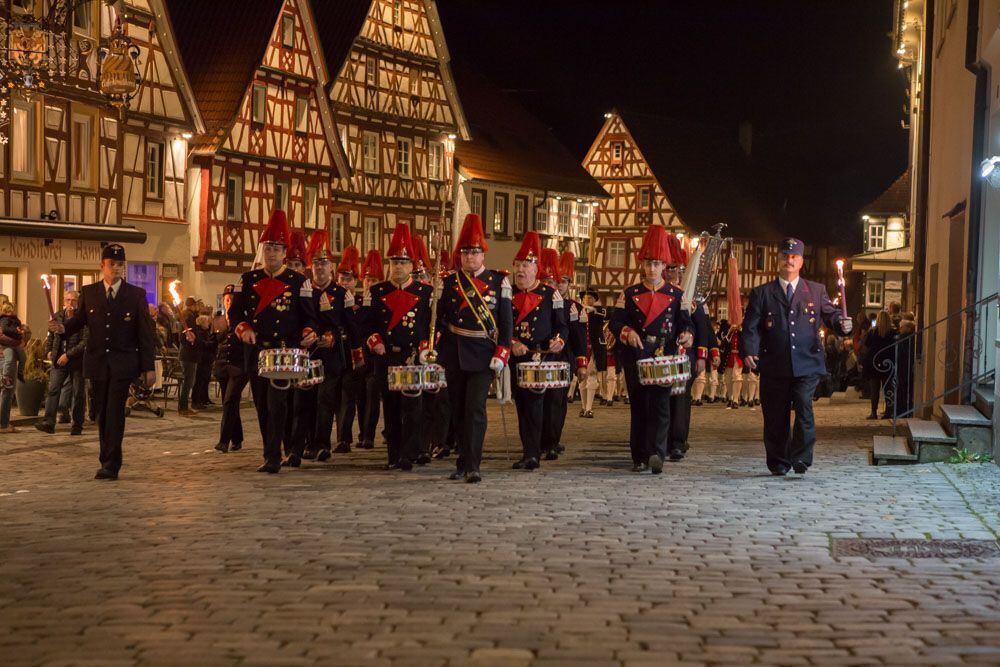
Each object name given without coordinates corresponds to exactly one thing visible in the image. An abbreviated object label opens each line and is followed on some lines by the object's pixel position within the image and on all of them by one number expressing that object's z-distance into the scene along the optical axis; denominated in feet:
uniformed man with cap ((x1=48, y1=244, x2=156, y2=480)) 45.01
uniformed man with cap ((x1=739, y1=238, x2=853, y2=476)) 45.57
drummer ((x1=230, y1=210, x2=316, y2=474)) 47.11
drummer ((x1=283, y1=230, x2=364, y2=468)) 49.19
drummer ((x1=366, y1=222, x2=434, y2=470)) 47.60
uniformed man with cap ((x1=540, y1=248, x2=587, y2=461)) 53.01
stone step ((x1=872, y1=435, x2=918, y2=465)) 49.73
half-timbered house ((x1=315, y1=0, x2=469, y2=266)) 167.84
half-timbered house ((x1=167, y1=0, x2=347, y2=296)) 143.23
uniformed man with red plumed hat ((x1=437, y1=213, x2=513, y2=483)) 43.93
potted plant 73.05
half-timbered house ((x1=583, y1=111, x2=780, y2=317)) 244.01
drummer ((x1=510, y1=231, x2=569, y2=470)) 50.01
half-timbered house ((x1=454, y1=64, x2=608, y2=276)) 199.93
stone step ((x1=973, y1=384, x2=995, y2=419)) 50.62
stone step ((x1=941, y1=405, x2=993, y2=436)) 48.91
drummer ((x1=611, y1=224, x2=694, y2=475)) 46.80
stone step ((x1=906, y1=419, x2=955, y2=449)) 49.57
